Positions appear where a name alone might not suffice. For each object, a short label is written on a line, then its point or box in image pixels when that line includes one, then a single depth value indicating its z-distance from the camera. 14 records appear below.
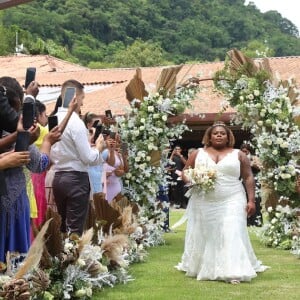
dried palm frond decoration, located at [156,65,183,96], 11.19
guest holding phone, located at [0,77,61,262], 4.99
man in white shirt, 6.84
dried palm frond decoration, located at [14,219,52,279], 4.81
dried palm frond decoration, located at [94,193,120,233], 7.70
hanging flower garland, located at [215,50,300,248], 10.93
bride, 7.94
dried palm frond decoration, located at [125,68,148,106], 11.10
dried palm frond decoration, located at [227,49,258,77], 11.38
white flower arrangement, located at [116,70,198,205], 11.03
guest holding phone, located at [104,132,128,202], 10.13
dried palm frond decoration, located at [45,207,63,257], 5.82
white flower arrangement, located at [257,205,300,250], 10.98
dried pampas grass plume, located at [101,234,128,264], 7.14
